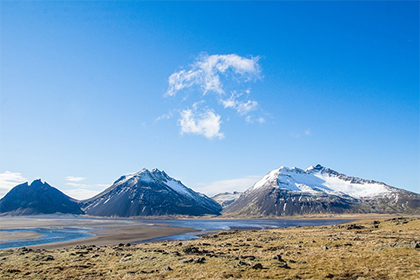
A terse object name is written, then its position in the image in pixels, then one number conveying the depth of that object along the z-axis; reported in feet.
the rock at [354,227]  266.57
